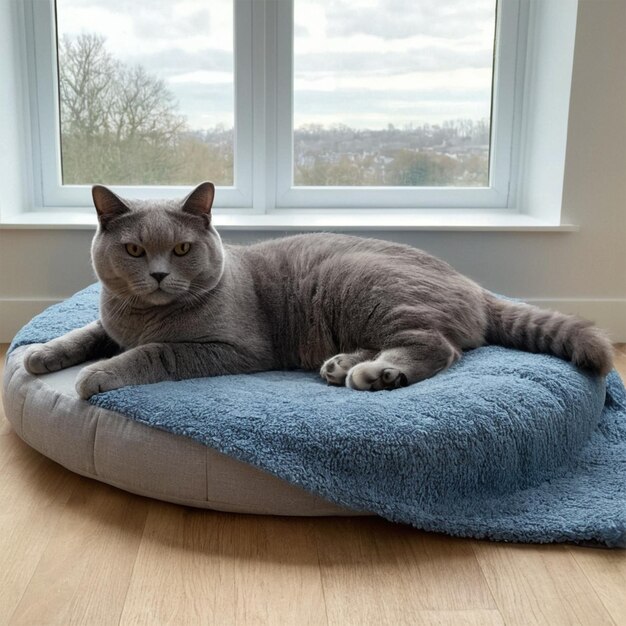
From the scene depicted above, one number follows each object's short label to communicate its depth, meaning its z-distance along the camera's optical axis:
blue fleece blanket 1.45
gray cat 1.78
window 2.98
